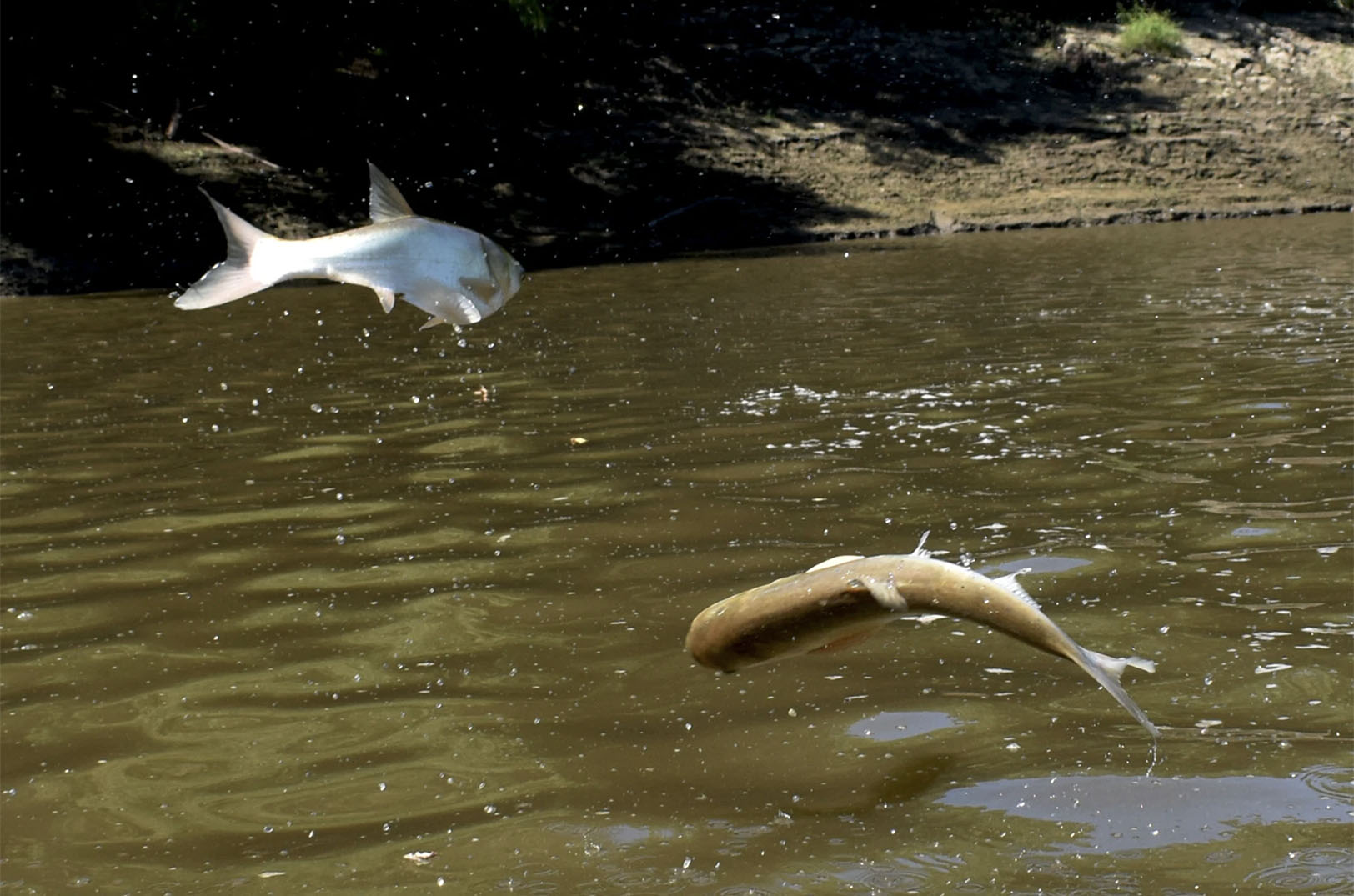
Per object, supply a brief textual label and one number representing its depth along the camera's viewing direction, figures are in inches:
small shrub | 1131.3
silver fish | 163.3
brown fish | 133.9
